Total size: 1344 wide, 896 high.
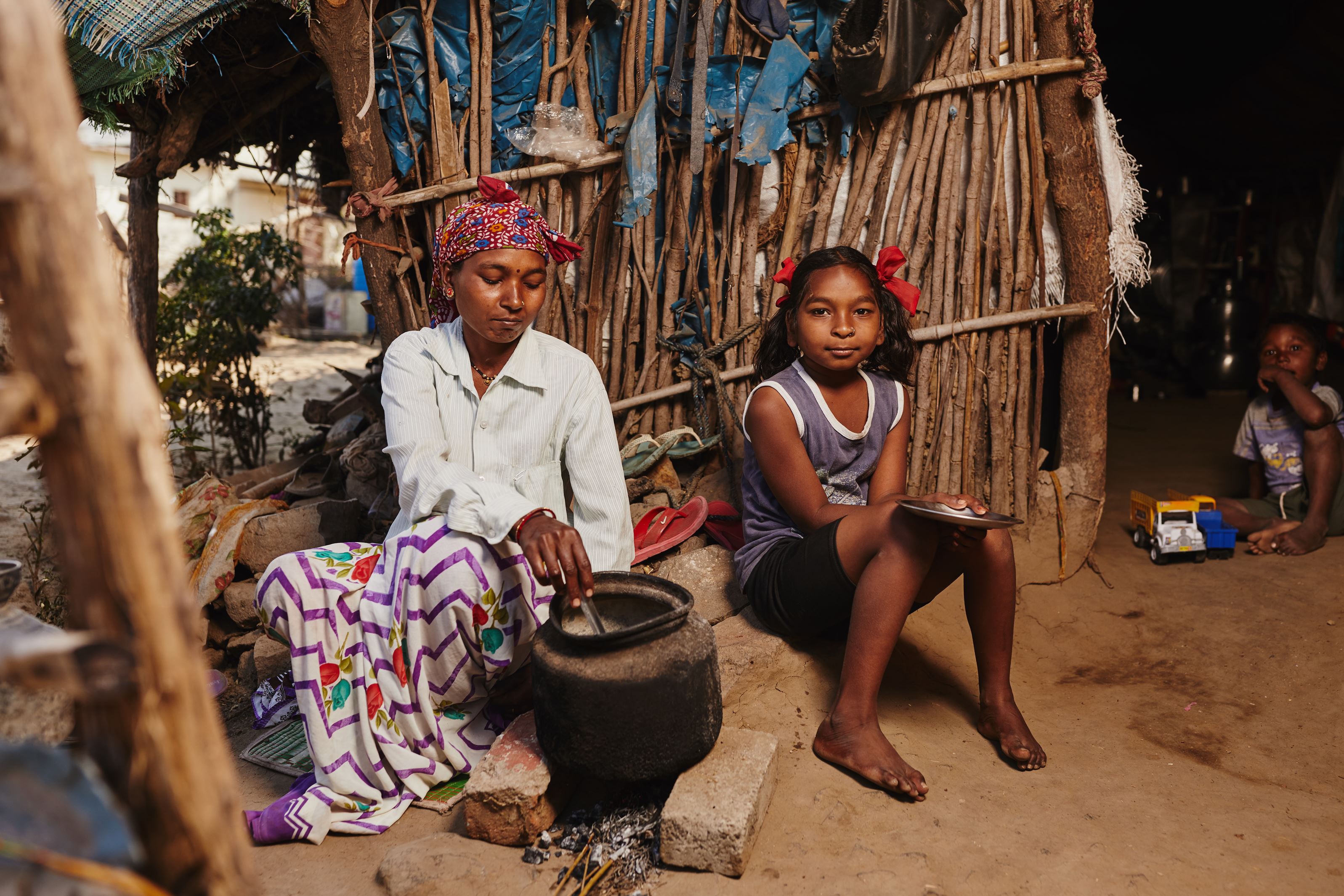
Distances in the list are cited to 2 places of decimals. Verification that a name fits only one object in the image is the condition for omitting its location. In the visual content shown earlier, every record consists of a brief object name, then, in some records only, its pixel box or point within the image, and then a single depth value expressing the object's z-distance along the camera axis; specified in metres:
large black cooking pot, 2.00
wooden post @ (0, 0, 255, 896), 0.92
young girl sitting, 2.28
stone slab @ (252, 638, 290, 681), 3.23
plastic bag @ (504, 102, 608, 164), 3.46
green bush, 5.73
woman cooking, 2.32
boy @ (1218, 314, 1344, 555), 3.80
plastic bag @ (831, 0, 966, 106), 3.03
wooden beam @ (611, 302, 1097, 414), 3.37
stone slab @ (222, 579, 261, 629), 3.55
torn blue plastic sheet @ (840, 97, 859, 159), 3.35
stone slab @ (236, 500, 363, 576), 3.70
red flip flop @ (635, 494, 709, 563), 3.17
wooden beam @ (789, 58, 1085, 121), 3.21
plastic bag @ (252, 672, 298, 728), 3.04
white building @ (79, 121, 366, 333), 16.98
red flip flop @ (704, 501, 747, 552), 3.26
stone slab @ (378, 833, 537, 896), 2.00
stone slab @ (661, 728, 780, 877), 1.97
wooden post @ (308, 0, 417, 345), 3.27
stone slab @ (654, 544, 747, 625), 2.96
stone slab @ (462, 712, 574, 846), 2.13
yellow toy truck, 3.69
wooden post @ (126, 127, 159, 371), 4.90
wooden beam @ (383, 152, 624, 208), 3.47
